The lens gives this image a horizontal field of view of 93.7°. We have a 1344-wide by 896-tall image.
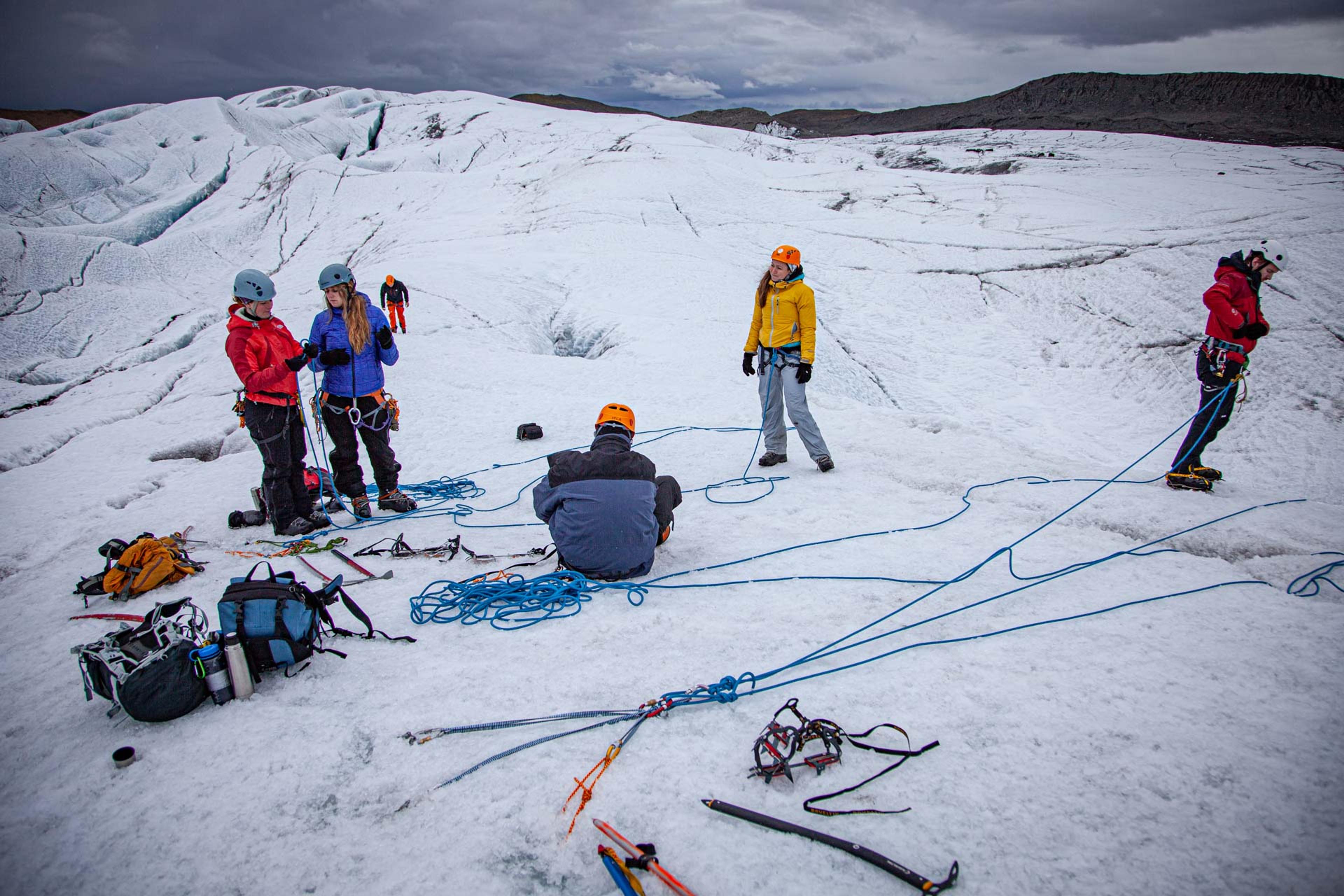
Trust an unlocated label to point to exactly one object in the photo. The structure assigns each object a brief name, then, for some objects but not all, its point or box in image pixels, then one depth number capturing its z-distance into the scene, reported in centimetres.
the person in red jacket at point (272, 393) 467
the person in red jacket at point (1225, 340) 536
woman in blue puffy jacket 509
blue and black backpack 288
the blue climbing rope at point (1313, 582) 361
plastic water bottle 273
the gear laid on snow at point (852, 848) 191
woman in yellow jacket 577
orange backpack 391
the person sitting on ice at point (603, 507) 379
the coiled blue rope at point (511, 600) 361
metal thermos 279
